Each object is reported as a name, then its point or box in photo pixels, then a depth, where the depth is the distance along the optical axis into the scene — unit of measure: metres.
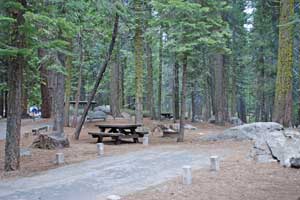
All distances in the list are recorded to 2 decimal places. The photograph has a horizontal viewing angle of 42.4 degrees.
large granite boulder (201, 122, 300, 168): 8.88
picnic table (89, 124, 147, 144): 14.82
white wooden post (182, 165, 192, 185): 7.25
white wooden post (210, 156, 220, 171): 8.50
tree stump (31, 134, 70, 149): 13.23
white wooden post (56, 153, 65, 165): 10.39
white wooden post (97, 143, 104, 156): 11.66
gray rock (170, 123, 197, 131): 20.75
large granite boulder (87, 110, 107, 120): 23.71
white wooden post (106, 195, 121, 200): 6.08
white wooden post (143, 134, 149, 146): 14.38
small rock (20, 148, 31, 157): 11.86
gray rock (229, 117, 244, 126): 27.52
